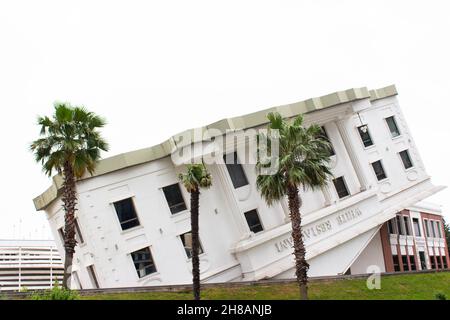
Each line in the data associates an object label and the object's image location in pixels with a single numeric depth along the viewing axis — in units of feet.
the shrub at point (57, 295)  61.05
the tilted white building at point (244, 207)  104.32
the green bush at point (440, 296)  85.60
